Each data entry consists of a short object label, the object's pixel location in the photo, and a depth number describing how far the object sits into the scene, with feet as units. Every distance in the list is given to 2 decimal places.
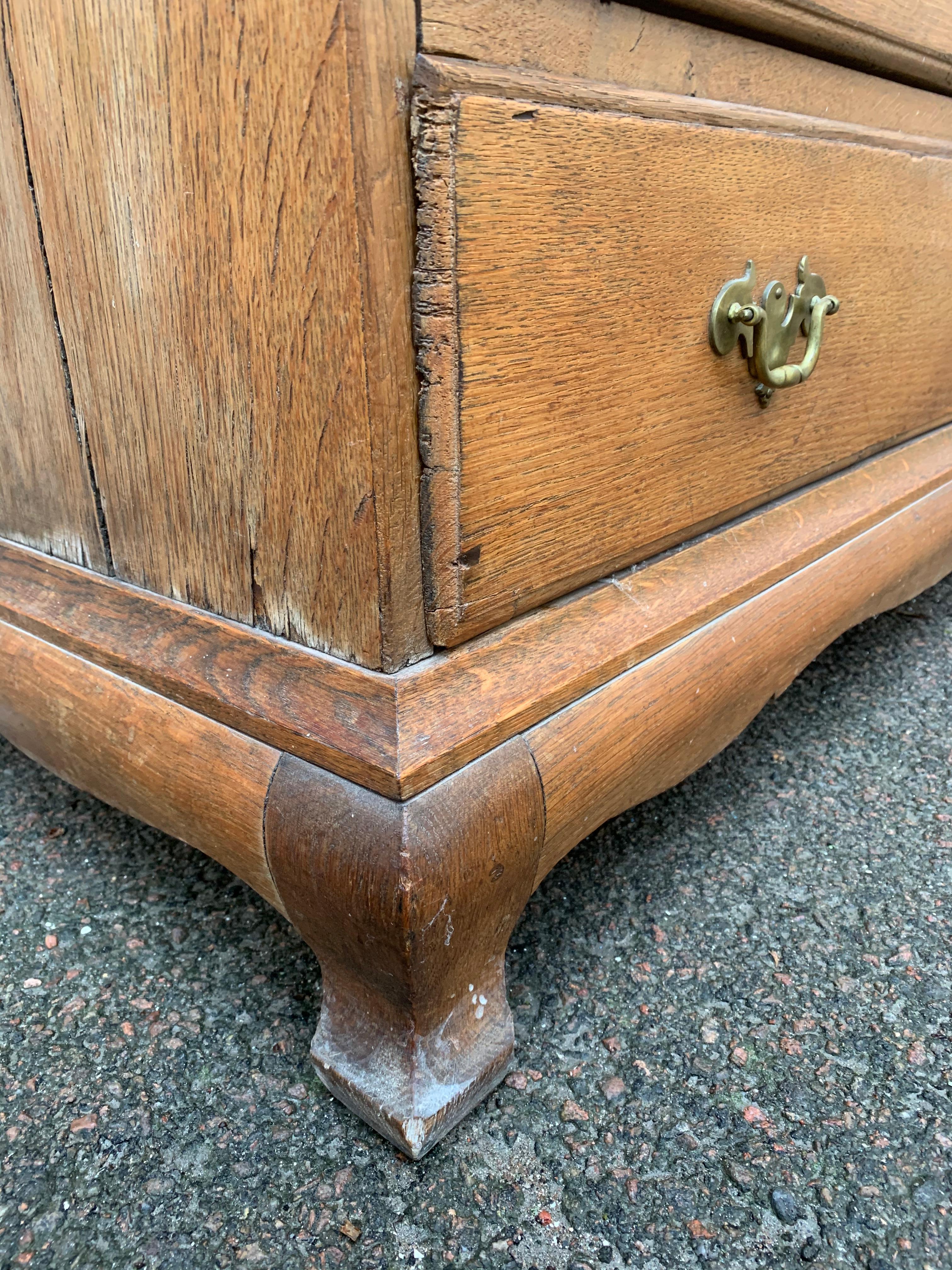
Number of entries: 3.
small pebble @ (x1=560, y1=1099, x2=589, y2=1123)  1.89
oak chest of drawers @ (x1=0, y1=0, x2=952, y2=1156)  1.42
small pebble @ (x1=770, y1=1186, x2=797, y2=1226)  1.68
